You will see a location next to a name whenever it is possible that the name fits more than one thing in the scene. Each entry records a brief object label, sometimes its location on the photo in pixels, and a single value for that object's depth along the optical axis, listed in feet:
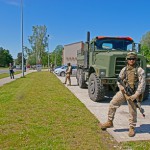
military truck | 29.94
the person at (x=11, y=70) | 79.36
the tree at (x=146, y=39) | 275.55
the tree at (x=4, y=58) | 381.40
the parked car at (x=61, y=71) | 101.02
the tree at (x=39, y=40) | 245.24
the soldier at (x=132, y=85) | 16.66
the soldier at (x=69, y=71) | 55.92
